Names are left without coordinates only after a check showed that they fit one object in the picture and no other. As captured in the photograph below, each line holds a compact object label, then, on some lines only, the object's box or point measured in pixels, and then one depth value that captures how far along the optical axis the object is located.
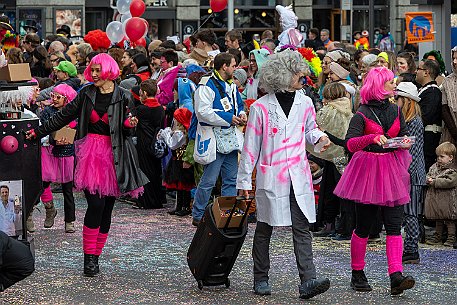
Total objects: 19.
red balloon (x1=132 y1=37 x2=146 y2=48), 21.28
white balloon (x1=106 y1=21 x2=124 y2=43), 21.20
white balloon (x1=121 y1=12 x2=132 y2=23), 22.55
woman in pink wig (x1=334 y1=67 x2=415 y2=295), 9.55
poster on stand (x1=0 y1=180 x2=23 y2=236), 9.31
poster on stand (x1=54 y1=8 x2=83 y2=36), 34.16
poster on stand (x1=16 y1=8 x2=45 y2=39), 34.00
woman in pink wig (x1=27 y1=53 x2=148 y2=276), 10.29
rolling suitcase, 9.62
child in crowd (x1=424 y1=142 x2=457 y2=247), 11.91
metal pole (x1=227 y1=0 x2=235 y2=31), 29.42
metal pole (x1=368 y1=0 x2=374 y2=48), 24.18
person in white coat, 9.41
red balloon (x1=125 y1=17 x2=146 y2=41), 20.69
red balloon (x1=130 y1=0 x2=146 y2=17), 21.88
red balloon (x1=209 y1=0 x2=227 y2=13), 23.59
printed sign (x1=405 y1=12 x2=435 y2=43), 16.34
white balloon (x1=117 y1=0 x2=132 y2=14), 22.58
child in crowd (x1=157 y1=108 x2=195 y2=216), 13.97
